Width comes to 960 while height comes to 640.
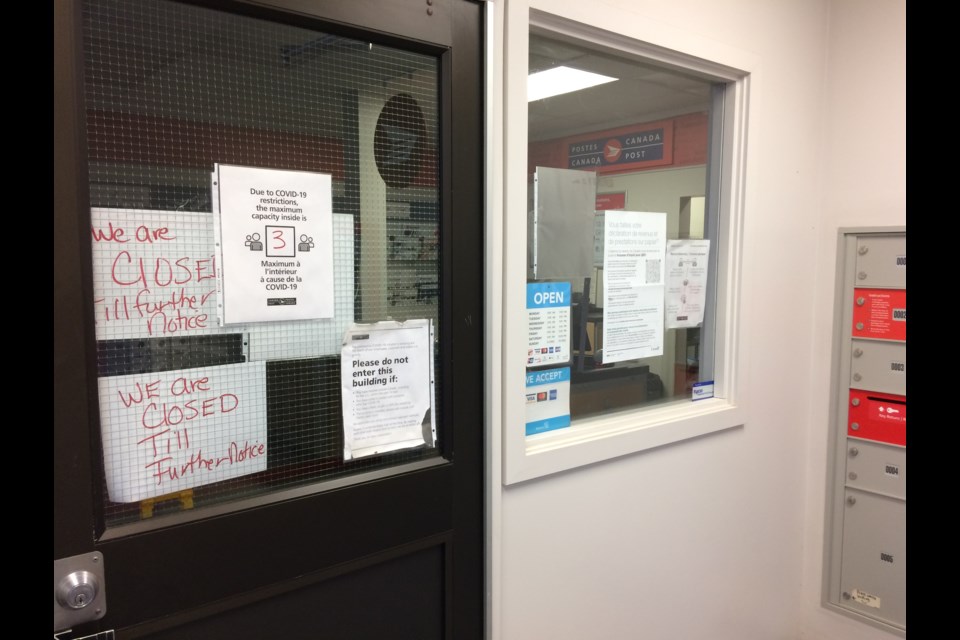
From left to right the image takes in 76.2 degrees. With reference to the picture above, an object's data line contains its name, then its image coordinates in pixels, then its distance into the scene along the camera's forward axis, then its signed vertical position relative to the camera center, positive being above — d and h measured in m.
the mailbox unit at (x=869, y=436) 2.39 -0.60
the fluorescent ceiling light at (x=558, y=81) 1.68 +0.59
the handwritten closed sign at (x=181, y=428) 1.11 -0.27
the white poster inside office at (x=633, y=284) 1.93 +0.01
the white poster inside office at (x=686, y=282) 2.12 +0.02
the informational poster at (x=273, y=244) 1.19 +0.09
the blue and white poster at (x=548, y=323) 1.71 -0.10
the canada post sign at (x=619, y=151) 1.82 +0.43
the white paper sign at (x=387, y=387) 1.36 -0.23
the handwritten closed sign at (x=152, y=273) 1.08 +0.02
